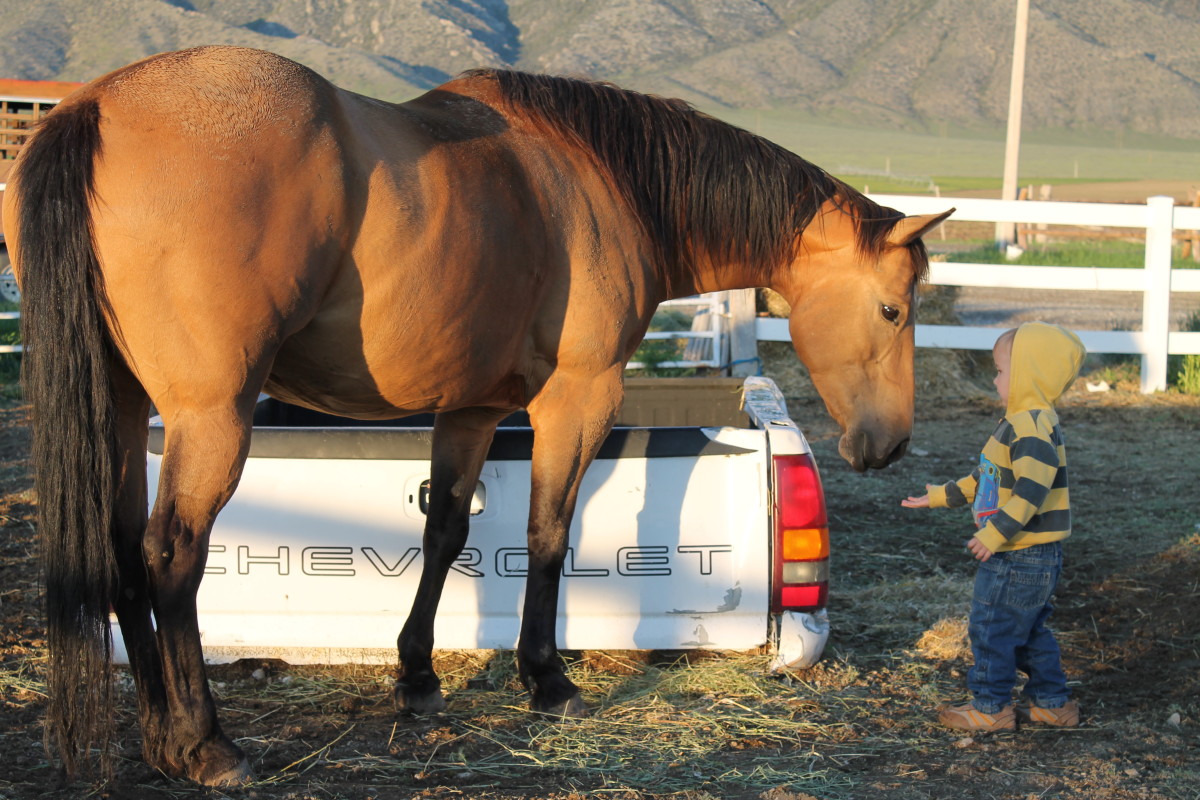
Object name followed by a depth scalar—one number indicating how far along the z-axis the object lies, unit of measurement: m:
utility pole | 22.09
